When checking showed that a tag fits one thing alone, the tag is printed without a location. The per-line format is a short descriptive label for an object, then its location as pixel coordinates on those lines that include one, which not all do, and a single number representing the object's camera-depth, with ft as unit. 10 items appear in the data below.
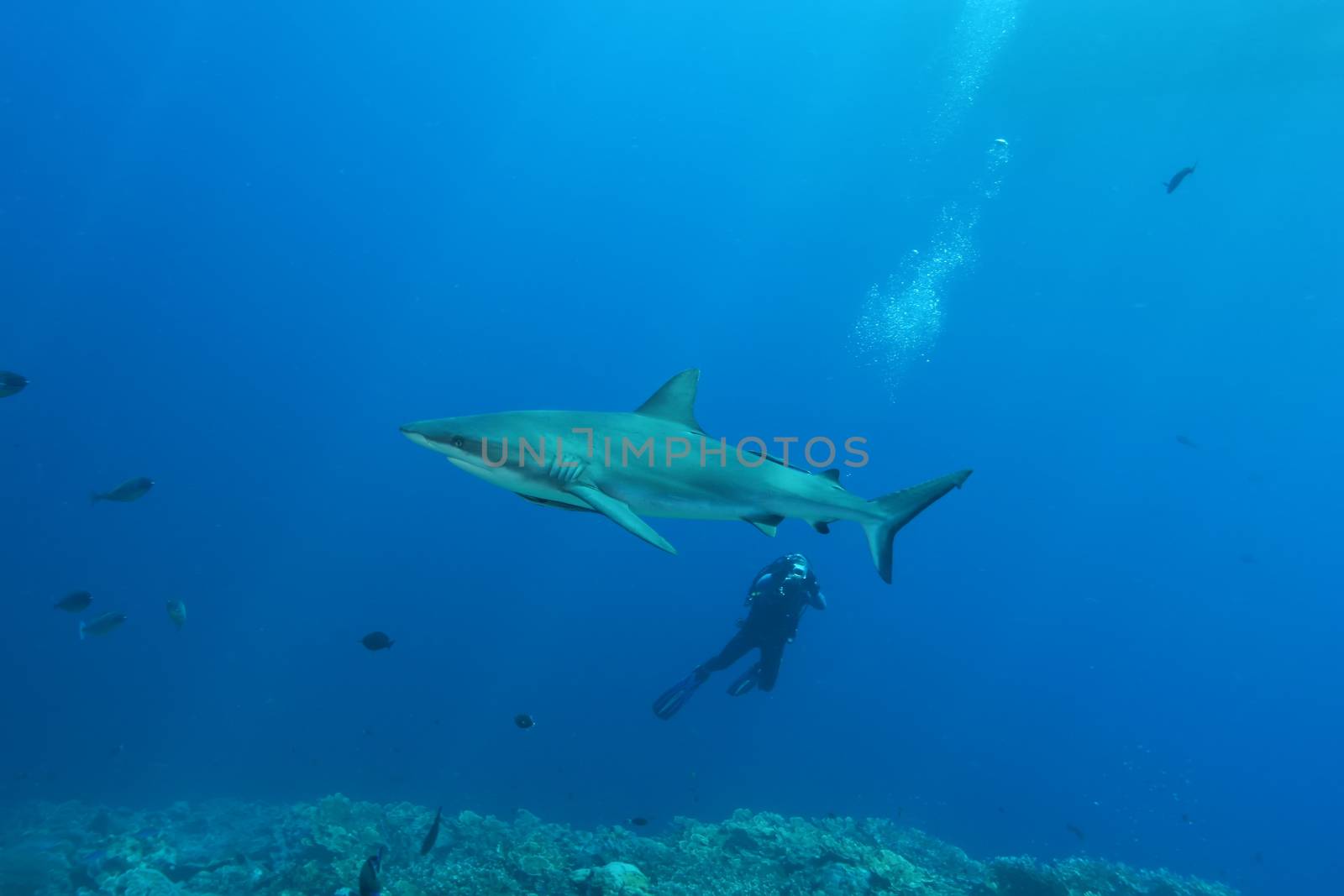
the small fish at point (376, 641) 29.81
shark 11.05
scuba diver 38.58
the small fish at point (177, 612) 32.35
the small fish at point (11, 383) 27.32
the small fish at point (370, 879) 15.25
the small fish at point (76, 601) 34.37
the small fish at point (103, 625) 34.14
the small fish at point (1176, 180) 43.98
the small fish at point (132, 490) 32.58
